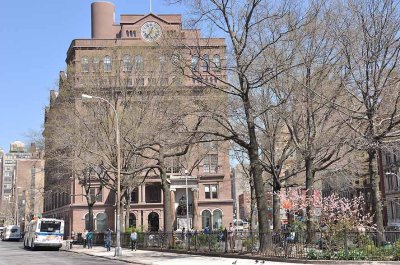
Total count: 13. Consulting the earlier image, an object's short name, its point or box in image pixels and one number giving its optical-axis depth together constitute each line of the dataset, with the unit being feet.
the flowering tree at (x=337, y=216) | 69.41
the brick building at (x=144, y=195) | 221.66
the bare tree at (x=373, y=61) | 75.92
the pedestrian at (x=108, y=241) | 124.98
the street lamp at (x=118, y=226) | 102.73
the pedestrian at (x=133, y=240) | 118.96
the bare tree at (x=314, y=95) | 88.33
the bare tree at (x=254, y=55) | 82.69
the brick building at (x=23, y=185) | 405.06
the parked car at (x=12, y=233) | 257.34
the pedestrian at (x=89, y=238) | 143.84
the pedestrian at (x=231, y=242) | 88.28
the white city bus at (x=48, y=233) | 139.74
